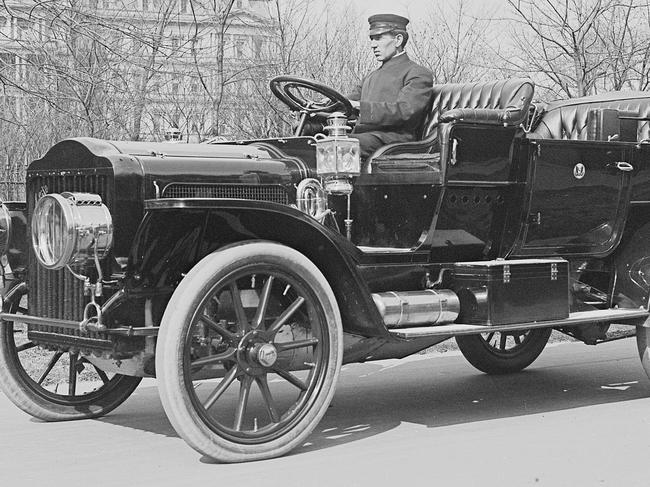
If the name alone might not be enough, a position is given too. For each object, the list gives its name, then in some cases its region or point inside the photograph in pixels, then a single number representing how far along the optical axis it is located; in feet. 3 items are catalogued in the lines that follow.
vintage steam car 15.80
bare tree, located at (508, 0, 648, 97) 41.81
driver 20.26
